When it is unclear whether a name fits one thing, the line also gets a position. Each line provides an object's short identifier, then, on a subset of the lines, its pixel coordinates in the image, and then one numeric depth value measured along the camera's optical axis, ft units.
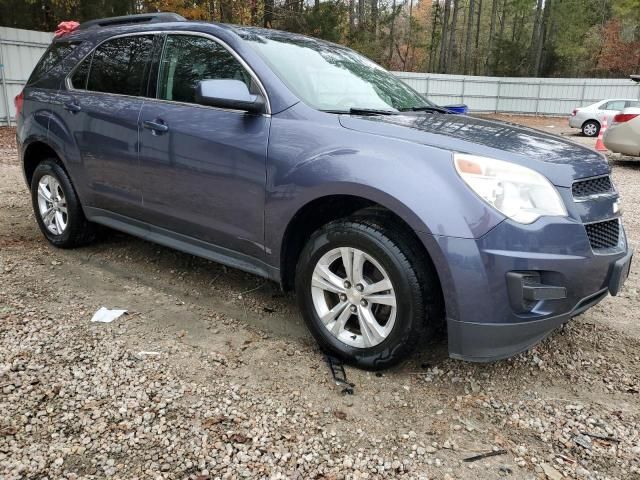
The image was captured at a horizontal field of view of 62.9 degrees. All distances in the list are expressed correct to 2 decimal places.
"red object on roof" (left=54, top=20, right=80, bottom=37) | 15.72
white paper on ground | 10.68
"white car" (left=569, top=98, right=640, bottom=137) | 59.52
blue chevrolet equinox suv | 7.64
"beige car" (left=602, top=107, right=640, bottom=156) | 32.58
